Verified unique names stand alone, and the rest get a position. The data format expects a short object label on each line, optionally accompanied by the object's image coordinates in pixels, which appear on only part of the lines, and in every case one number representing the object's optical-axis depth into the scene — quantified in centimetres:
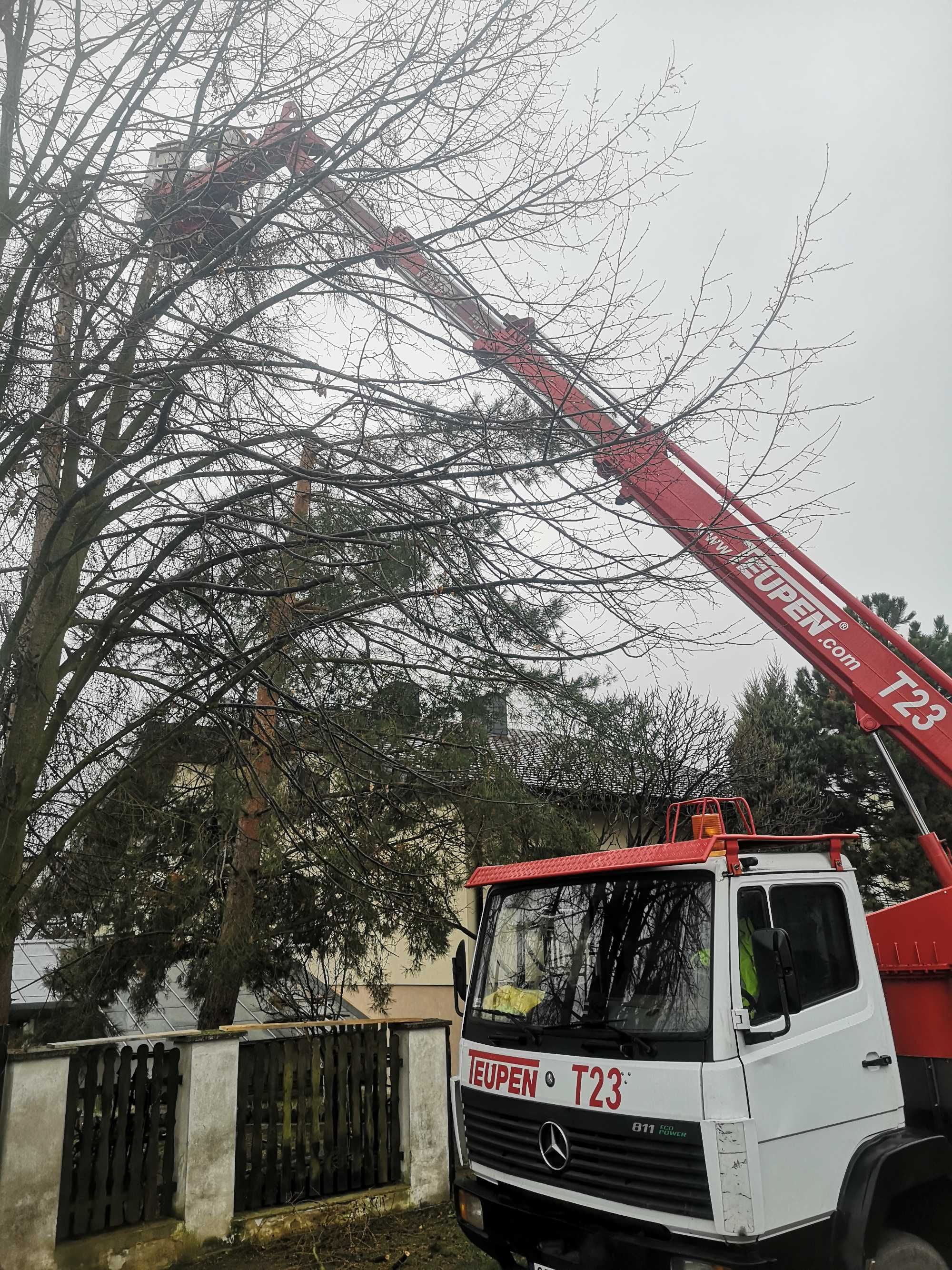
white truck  364
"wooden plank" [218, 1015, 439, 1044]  661
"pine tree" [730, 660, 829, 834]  1470
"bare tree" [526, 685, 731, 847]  1212
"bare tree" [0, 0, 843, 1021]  450
